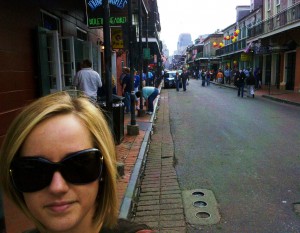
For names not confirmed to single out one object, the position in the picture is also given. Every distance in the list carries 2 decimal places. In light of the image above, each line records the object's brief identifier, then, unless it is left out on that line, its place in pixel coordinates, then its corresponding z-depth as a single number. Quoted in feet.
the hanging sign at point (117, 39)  38.93
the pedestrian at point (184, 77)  98.68
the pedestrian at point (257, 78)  96.89
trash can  25.20
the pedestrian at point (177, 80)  100.12
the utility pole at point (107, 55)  18.08
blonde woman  3.74
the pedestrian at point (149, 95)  42.02
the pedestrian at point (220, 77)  135.67
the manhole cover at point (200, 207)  13.87
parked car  114.52
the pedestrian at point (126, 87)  41.14
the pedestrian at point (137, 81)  47.00
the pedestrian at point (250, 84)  70.00
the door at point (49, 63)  21.20
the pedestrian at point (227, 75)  131.85
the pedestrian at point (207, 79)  132.67
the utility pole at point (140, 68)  37.79
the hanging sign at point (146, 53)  55.36
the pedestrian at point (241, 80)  72.02
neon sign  25.30
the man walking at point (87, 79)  26.68
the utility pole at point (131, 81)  29.27
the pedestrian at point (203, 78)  131.64
